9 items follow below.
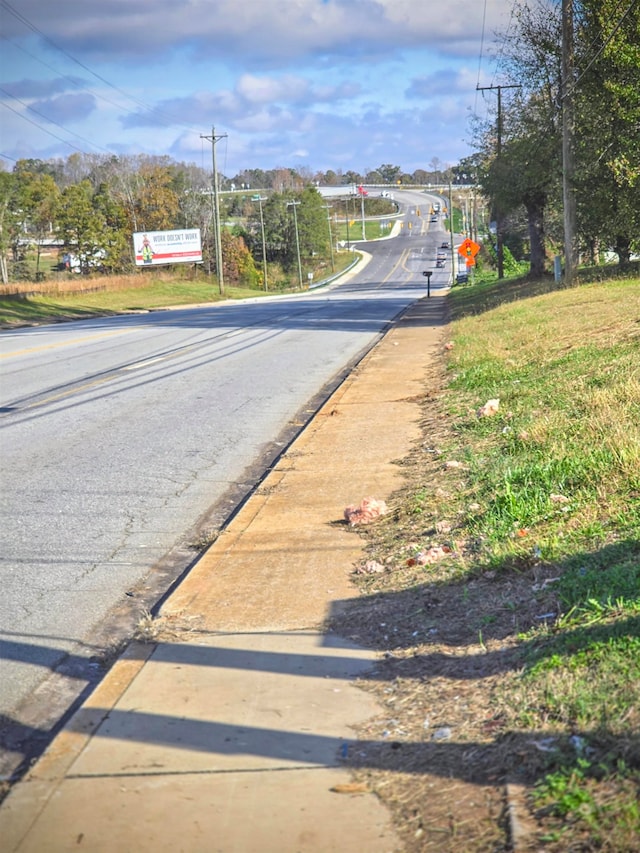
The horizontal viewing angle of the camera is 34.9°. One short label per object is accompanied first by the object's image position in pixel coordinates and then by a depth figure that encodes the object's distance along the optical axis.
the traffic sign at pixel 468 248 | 45.38
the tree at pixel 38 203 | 79.95
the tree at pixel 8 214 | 76.00
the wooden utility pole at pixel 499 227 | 43.19
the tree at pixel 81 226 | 81.44
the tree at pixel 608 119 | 27.53
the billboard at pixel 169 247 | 83.31
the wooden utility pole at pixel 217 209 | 67.94
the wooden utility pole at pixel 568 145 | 29.19
